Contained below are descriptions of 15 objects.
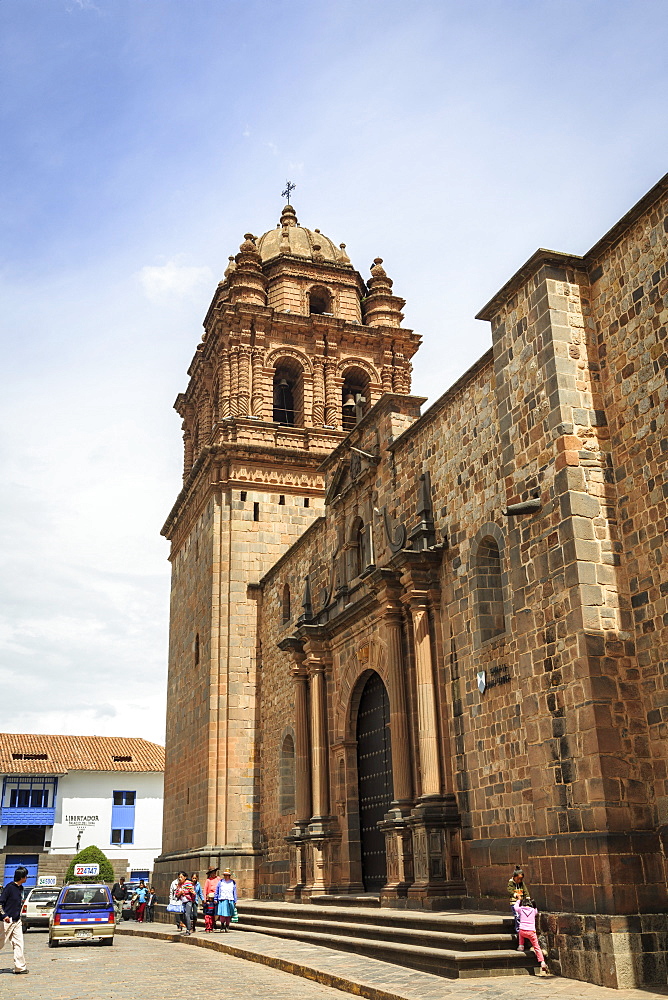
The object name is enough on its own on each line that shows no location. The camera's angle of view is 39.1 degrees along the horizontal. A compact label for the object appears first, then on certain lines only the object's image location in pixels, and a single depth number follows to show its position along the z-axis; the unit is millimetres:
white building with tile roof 45969
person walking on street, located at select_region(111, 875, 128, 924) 33000
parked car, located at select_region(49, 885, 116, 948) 17219
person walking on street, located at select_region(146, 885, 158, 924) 25430
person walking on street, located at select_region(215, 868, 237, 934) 16469
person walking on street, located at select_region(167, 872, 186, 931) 18531
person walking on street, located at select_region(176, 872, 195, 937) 17453
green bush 40781
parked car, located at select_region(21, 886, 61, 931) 24938
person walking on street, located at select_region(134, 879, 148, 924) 25562
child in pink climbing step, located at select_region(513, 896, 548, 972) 9418
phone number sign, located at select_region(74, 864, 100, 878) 37375
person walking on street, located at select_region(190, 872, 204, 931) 19312
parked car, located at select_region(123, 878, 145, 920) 26853
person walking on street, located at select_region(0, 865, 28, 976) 11633
